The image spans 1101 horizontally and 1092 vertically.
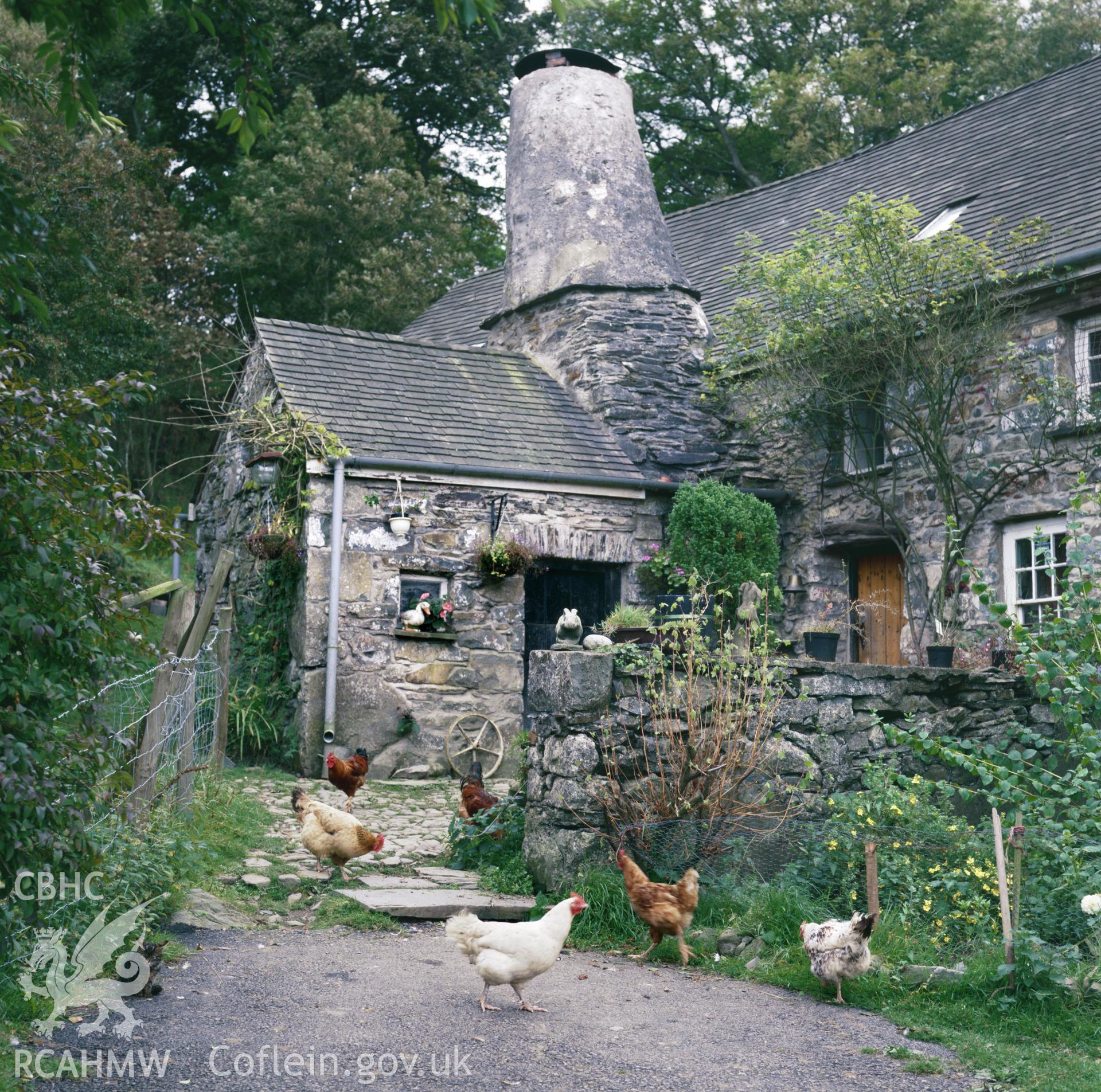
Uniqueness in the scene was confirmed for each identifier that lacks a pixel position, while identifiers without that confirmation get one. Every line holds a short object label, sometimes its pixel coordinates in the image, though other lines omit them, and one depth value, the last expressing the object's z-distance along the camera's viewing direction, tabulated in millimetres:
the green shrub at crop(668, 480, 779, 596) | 12359
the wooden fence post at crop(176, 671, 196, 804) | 7336
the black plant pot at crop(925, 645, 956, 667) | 9188
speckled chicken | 5488
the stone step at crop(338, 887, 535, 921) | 6930
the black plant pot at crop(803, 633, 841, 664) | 9445
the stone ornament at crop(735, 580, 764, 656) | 10398
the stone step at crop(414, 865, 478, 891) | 7574
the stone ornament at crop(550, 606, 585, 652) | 10305
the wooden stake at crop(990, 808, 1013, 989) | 5430
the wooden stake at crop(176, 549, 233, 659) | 7434
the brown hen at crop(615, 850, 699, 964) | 6195
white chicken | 5152
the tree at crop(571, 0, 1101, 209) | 23906
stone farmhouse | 11430
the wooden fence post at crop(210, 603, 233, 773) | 8773
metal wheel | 11594
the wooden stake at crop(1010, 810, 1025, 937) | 5637
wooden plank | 5270
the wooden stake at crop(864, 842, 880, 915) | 5922
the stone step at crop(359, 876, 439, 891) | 7402
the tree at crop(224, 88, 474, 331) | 23281
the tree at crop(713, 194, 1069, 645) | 11312
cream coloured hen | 7355
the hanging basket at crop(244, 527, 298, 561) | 11516
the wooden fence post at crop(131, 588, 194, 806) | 6512
